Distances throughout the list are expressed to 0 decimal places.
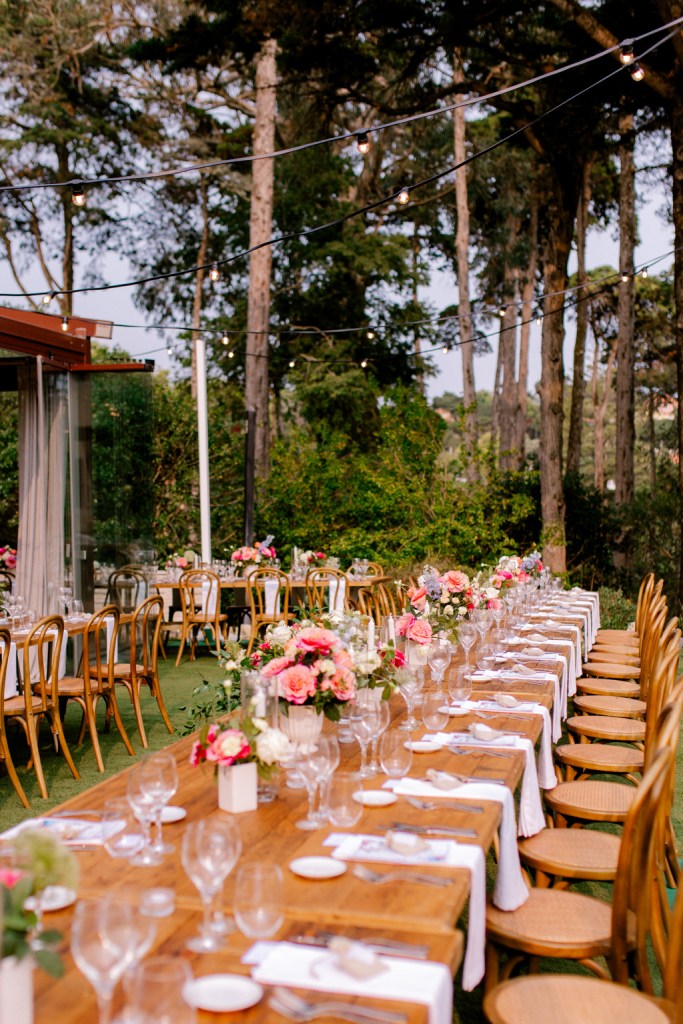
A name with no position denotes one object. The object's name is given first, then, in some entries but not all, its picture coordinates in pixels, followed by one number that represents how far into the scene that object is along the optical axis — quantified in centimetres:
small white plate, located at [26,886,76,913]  169
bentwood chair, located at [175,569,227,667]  895
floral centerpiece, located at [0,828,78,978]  125
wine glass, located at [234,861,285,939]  146
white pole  986
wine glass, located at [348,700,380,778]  248
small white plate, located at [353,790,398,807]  227
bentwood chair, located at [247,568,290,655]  862
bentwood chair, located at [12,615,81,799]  494
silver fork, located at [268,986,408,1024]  135
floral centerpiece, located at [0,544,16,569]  893
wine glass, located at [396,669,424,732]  292
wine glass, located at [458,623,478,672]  411
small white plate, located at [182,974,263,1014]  138
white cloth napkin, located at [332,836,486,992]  192
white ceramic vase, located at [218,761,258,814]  224
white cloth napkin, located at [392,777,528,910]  236
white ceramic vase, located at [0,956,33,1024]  126
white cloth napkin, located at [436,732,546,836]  287
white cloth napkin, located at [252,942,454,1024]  141
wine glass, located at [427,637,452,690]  339
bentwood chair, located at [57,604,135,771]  542
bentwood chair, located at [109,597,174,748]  596
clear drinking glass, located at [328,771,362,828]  205
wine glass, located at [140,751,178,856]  195
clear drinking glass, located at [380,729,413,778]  239
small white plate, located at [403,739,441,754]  278
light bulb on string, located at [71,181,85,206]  654
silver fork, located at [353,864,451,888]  181
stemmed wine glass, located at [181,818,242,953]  158
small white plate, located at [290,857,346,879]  183
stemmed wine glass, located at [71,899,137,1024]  125
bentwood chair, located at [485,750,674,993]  221
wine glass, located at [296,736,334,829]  210
